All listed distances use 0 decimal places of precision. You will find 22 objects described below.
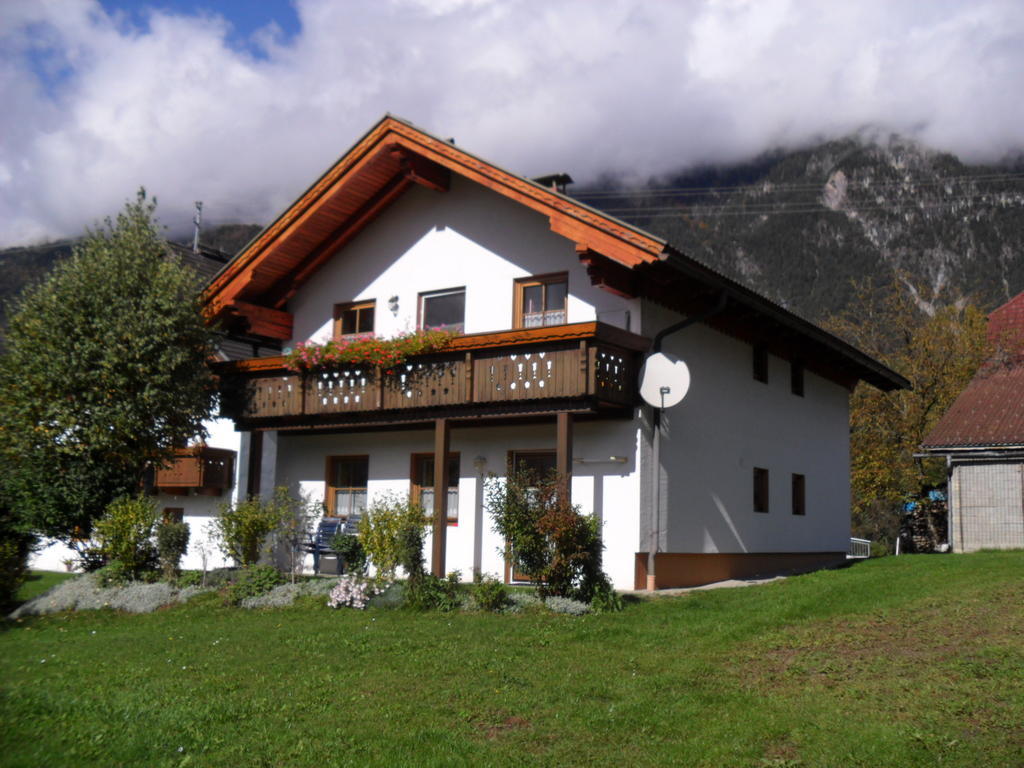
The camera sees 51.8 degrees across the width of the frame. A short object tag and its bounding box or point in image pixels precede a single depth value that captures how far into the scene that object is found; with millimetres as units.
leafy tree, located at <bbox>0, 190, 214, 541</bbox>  16750
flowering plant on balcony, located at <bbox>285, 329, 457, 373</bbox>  16141
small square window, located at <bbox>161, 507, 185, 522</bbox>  22928
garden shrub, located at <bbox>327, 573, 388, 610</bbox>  13828
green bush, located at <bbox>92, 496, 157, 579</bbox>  16281
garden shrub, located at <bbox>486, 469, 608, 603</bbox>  13086
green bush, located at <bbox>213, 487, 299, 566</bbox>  15969
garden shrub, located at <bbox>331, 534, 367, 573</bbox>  16750
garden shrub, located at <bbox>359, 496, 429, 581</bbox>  13914
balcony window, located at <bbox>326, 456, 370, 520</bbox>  19109
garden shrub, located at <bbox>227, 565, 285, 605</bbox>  14891
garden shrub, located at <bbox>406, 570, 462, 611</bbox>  13344
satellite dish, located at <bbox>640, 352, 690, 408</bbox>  15406
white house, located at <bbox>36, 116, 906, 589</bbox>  15641
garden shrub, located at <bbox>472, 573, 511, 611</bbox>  13016
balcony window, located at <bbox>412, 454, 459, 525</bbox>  17875
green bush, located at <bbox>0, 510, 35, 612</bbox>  15906
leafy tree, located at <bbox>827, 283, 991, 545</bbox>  33406
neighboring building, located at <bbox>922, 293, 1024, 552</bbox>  23031
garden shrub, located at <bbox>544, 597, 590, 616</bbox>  12711
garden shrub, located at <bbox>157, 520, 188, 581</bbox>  16203
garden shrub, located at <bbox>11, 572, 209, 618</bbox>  15164
